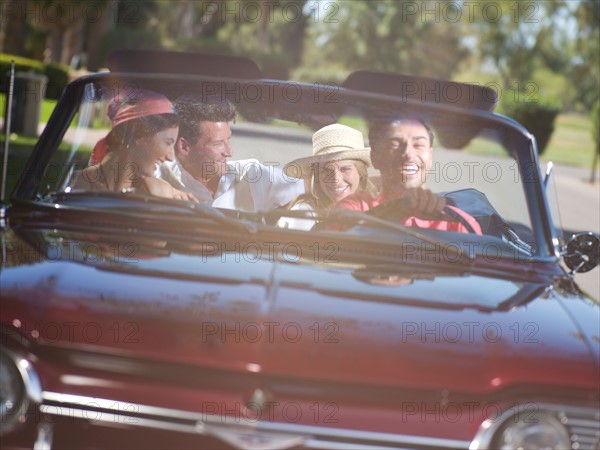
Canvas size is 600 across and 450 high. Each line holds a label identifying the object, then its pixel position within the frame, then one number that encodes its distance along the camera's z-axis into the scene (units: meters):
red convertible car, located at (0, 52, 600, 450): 4.96
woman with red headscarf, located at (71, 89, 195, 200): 7.91
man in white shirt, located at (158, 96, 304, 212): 8.22
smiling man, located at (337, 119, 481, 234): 7.92
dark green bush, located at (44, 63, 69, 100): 68.62
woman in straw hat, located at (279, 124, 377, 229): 8.39
